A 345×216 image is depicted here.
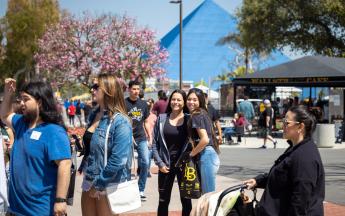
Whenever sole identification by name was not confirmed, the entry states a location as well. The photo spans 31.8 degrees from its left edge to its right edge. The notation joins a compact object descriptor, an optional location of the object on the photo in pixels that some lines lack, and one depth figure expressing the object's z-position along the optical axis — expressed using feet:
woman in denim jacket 15.33
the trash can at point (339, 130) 69.67
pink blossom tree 111.75
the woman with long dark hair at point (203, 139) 20.47
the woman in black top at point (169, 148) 20.74
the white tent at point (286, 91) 148.11
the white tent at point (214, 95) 180.65
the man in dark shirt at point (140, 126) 28.50
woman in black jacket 13.12
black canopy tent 75.56
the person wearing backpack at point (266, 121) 62.23
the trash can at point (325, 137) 63.31
